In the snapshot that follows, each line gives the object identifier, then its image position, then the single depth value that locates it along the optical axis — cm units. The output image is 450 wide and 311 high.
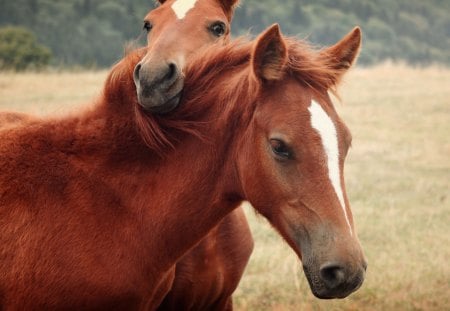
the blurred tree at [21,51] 5234
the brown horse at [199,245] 883
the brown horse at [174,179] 658
